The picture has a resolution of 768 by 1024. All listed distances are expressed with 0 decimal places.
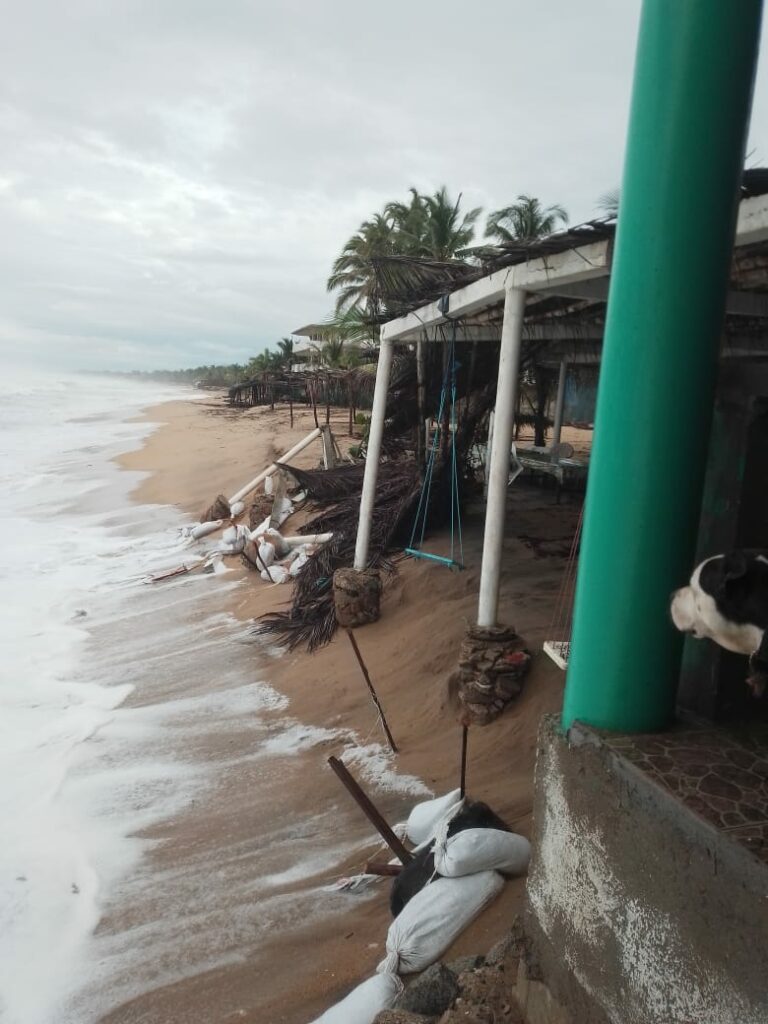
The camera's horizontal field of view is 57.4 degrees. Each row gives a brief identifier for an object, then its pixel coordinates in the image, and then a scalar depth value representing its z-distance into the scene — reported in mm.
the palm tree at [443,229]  24891
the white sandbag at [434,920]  3037
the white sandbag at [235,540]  11547
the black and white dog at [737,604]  1685
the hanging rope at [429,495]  7486
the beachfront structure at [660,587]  1842
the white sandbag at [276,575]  9795
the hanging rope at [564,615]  5556
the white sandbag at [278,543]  10680
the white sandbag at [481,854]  3191
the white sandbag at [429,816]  3809
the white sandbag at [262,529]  11480
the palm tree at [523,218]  26438
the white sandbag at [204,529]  13039
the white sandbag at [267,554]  10336
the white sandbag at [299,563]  9598
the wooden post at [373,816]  3598
